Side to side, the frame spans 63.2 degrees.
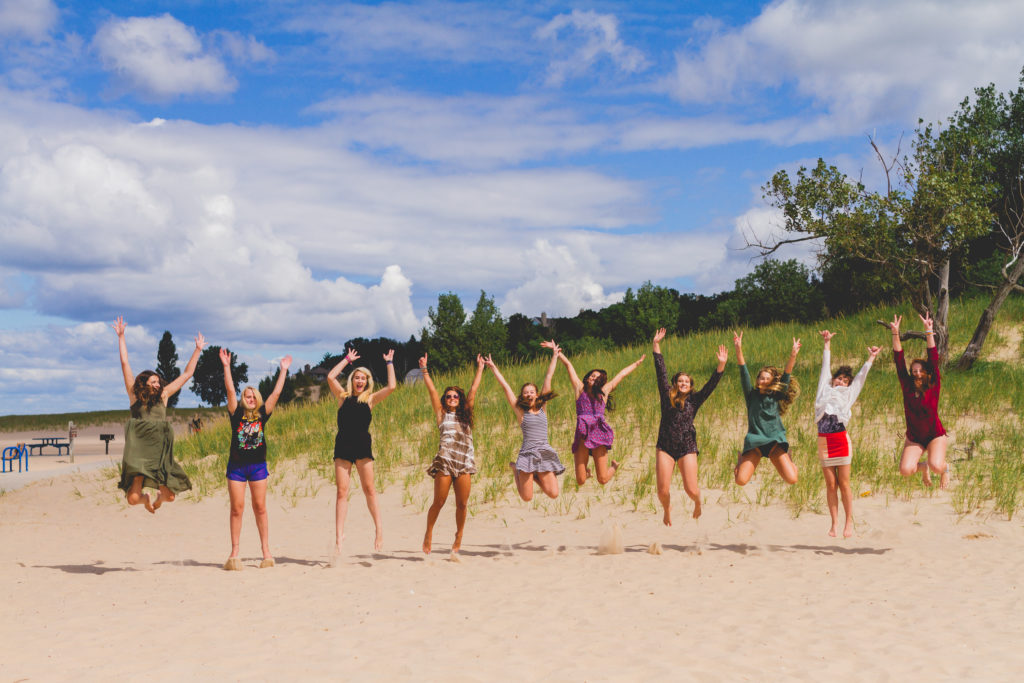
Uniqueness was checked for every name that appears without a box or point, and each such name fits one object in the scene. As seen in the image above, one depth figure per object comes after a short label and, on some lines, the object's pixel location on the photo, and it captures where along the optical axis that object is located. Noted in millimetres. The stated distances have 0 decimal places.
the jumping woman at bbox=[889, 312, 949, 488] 10836
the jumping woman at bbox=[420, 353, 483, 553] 10398
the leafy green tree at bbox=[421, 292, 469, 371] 56969
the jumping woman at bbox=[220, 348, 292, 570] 10023
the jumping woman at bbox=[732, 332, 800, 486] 10445
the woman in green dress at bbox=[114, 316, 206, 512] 10367
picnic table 37712
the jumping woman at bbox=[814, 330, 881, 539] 10711
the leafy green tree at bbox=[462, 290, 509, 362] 56906
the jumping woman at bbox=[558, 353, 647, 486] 11688
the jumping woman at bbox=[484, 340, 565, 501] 11055
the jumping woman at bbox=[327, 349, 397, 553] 10398
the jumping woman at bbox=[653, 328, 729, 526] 10578
